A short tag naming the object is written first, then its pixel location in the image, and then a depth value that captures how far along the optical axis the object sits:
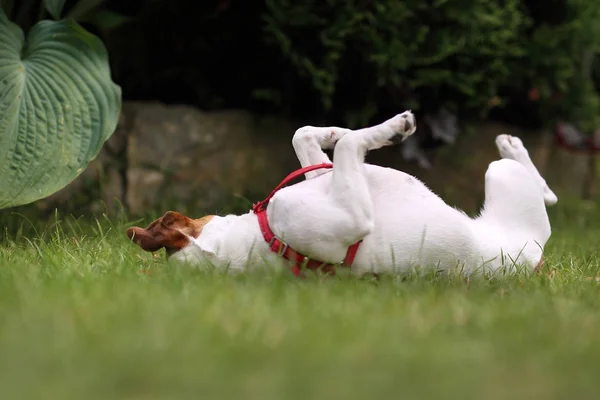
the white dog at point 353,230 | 4.27
